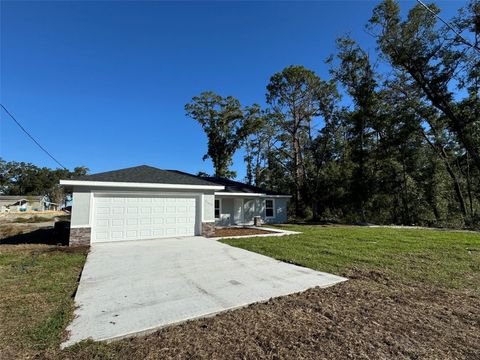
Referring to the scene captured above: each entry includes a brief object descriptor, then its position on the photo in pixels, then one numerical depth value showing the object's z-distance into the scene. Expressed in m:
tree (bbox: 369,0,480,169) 17.47
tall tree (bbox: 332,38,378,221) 22.20
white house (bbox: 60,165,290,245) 9.89
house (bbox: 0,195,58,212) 44.94
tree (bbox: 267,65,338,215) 23.58
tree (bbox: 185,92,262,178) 27.69
